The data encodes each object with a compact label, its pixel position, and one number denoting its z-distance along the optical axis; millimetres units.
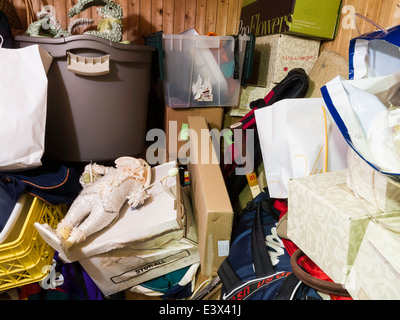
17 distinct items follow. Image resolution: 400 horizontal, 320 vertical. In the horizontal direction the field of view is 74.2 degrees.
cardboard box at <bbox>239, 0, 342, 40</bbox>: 1047
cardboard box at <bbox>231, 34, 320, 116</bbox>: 1153
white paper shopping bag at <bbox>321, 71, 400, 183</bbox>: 437
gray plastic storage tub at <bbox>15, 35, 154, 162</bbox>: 906
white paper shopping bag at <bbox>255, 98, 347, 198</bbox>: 786
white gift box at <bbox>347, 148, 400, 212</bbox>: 474
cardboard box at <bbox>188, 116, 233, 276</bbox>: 749
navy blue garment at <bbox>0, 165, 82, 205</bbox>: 784
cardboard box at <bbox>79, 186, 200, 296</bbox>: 833
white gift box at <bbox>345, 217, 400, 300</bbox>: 409
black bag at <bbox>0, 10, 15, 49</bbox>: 889
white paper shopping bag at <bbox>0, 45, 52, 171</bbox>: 729
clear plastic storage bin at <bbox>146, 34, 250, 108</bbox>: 1184
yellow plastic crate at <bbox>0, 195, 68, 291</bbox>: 673
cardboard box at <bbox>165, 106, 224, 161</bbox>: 1302
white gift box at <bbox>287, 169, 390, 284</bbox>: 481
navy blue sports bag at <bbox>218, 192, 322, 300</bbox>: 589
